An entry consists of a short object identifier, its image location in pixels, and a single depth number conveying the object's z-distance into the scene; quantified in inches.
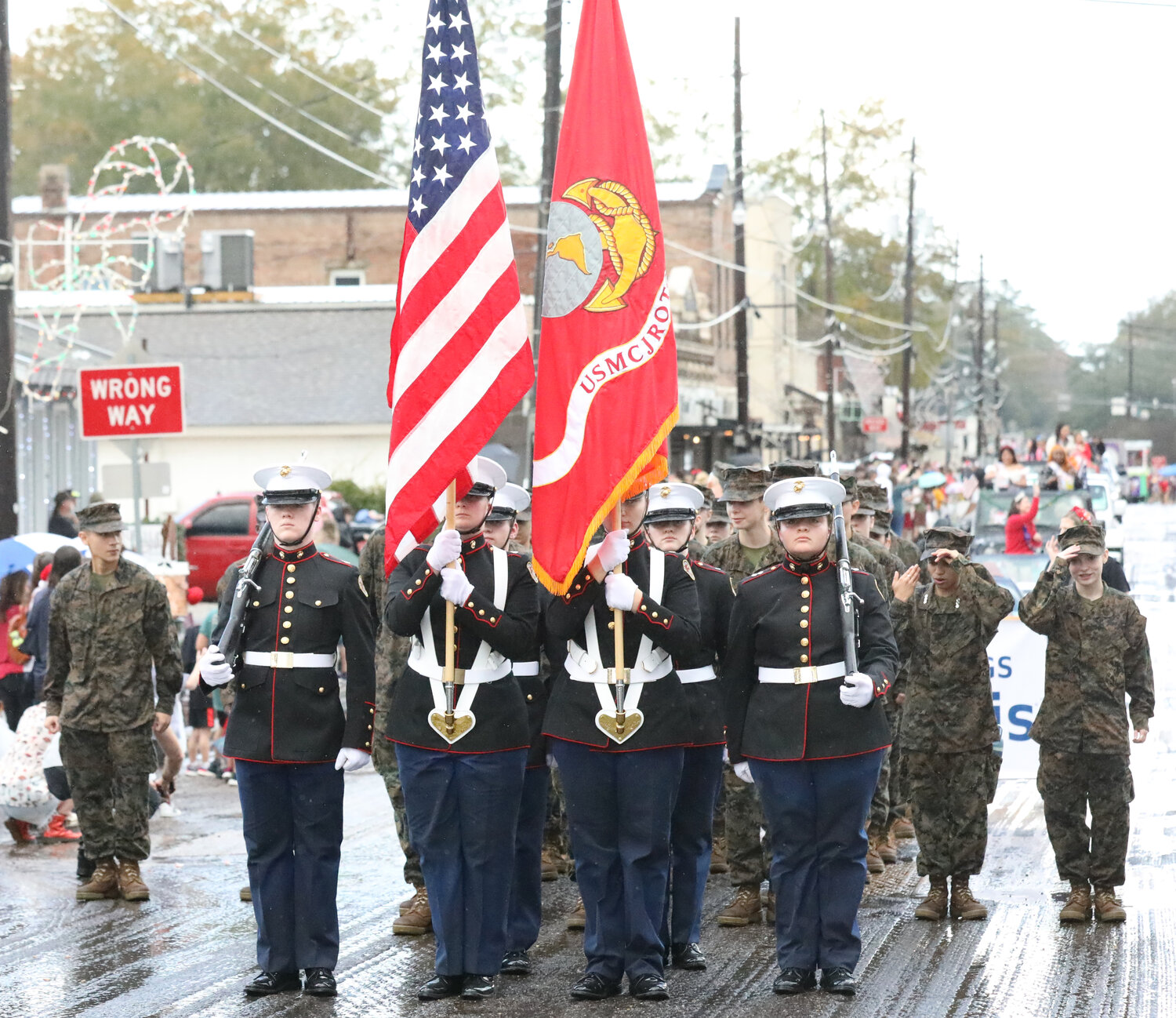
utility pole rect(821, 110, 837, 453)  1834.3
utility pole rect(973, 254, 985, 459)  3233.3
